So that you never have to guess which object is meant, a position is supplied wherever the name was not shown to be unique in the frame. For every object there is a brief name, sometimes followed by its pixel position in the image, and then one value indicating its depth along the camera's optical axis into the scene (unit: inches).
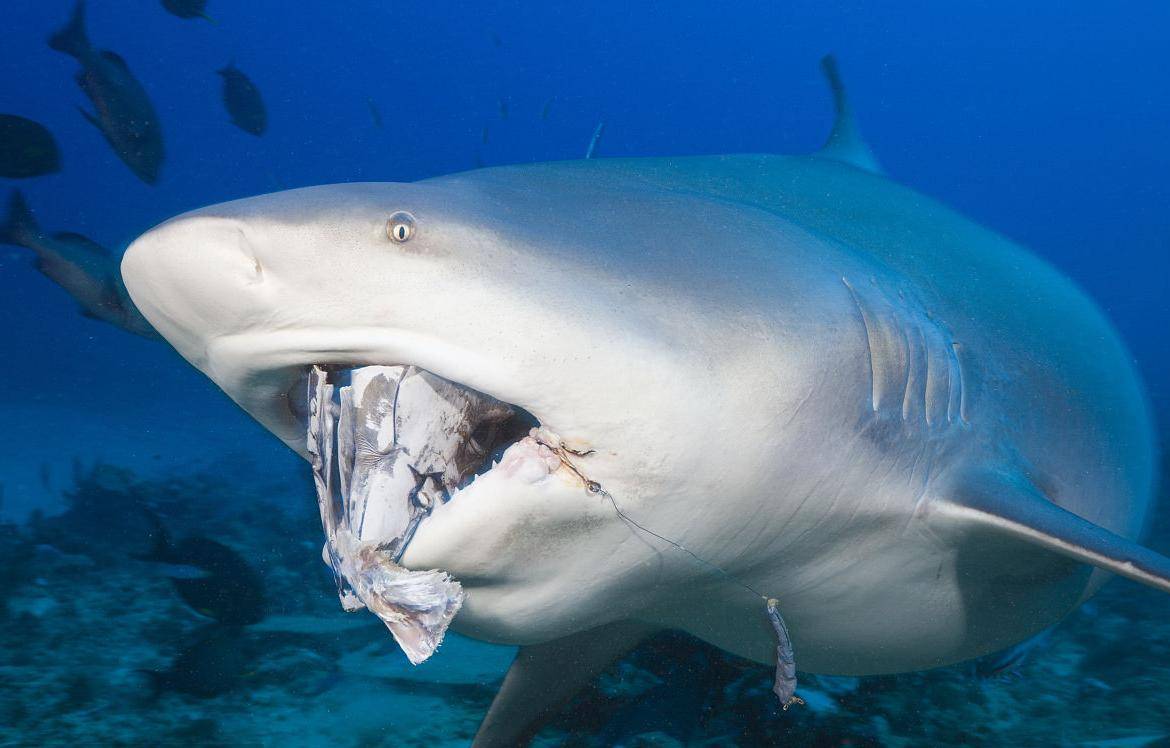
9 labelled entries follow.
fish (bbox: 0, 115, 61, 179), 211.3
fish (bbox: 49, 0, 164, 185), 206.5
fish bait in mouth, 55.6
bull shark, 52.4
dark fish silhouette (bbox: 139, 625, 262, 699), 154.8
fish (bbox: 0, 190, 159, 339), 176.4
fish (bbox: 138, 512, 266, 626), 182.1
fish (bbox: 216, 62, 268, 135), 273.9
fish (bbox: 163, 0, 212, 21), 255.9
